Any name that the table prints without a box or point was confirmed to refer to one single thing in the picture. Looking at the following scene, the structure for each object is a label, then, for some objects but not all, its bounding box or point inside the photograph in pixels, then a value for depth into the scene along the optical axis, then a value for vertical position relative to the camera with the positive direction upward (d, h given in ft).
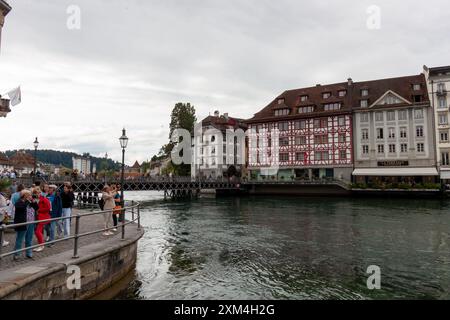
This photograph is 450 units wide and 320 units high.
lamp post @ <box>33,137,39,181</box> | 91.33 +10.32
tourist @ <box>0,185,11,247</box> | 35.68 -3.13
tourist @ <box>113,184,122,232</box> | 43.16 -3.07
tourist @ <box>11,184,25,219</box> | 31.27 -1.29
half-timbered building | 185.37 +24.39
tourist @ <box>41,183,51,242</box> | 33.81 -1.26
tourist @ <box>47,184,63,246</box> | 36.11 -2.34
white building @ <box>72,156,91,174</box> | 631.40 +33.51
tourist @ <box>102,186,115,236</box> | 41.81 -2.52
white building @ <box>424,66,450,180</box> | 159.53 +33.14
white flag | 68.95 +17.40
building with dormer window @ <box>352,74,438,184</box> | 163.73 +22.27
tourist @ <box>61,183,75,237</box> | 37.73 -2.15
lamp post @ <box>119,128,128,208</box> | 56.70 +6.71
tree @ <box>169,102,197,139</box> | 200.23 +37.03
